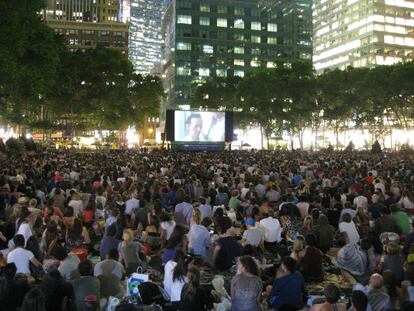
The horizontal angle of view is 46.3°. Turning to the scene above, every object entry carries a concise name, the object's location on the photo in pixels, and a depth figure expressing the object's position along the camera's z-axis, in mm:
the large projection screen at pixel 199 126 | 44219
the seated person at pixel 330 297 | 5710
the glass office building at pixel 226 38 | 118625
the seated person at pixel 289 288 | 6820
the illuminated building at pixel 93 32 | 132875
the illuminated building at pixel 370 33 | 123438
